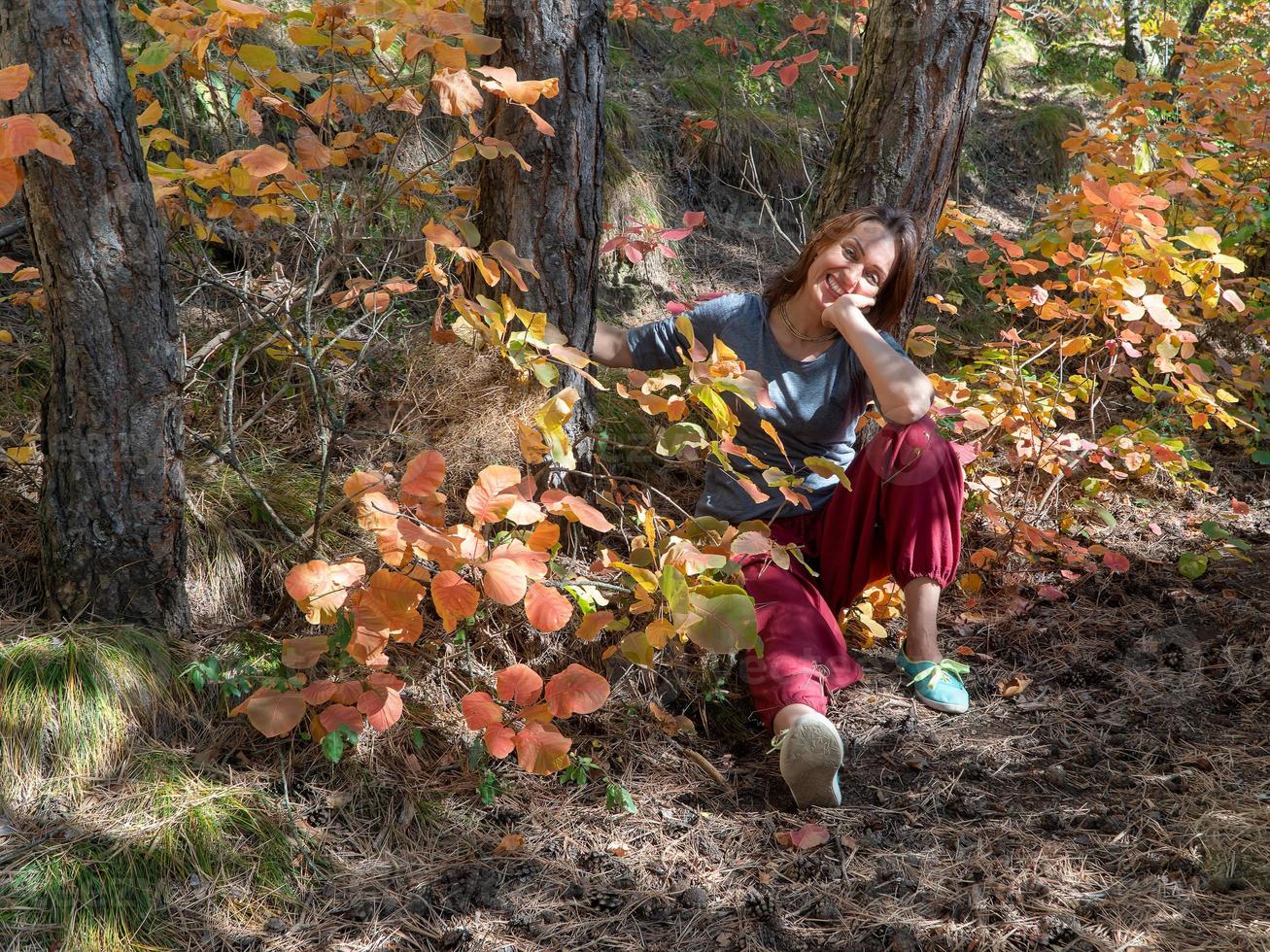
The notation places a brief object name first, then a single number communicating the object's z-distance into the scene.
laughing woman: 2.32
